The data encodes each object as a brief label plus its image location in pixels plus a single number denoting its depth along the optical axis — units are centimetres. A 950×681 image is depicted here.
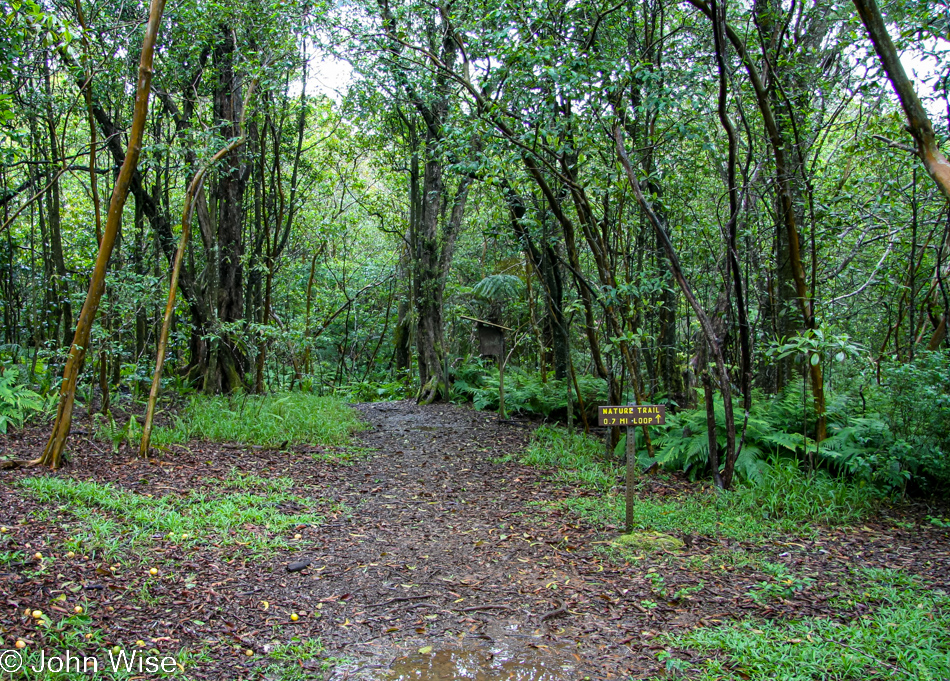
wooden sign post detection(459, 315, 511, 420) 1148
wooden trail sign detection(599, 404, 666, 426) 497
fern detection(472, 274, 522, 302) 1062
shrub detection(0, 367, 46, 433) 731
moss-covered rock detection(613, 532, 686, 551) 480
